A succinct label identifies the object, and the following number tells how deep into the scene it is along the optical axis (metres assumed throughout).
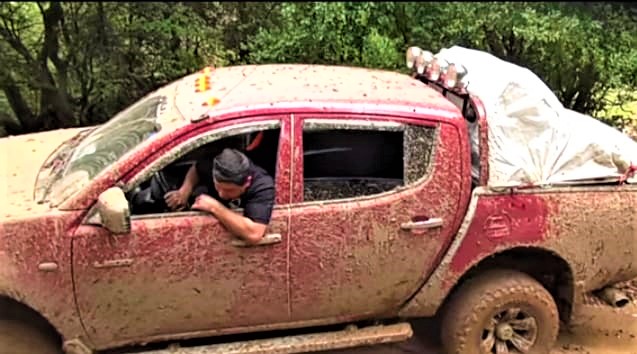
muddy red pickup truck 4.36
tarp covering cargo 4.90
